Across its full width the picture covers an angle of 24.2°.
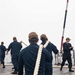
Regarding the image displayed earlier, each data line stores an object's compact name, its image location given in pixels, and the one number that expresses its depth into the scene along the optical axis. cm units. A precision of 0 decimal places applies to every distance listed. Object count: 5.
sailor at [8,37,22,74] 793
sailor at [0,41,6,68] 1037
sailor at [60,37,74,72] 834
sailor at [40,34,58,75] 486
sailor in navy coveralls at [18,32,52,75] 330
